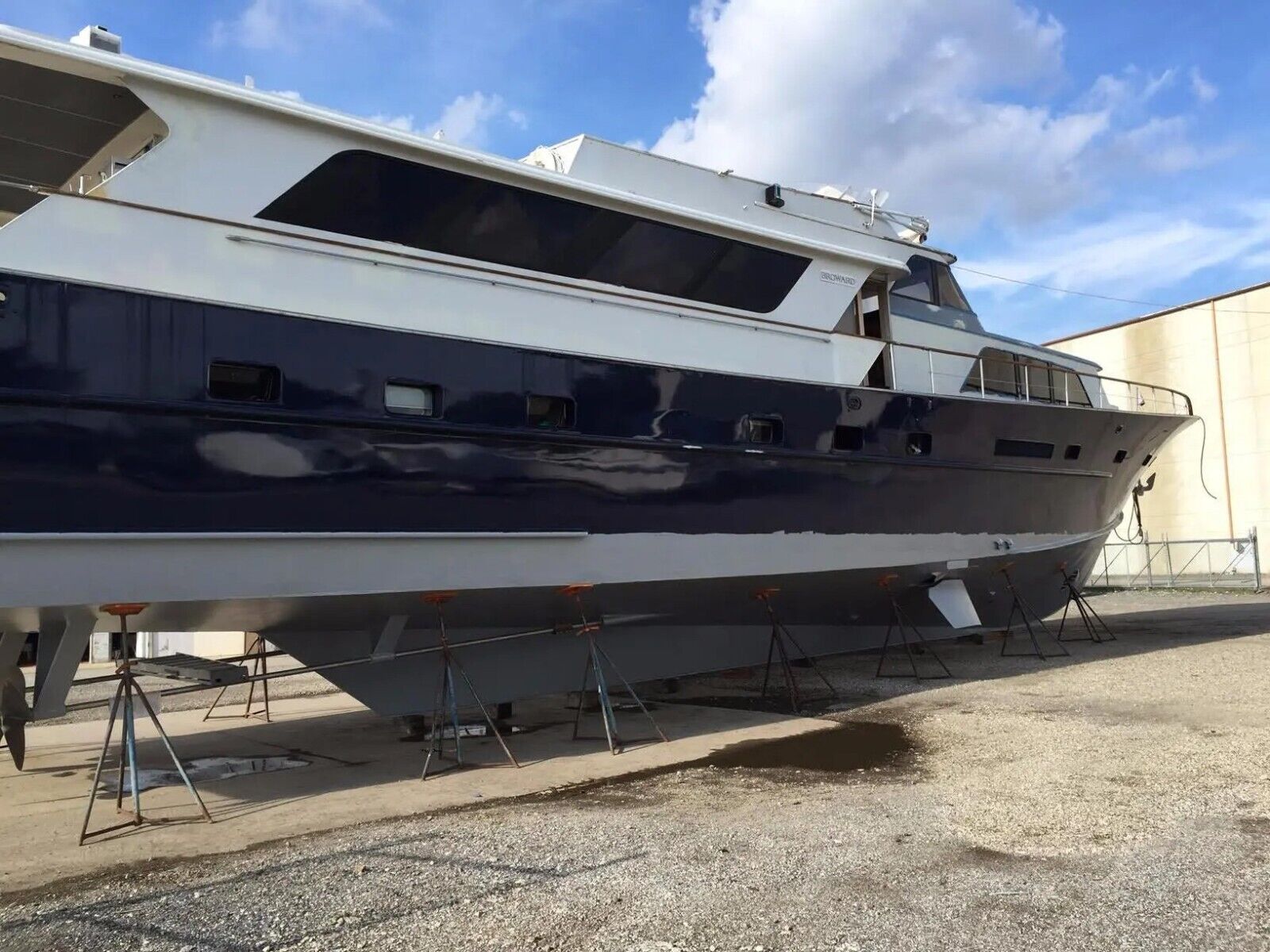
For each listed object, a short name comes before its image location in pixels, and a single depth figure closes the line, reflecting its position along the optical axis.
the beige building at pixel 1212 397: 21.61
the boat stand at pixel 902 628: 8.17
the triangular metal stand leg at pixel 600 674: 6.00
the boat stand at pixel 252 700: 6.85
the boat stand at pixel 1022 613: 9.19
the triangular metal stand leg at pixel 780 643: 7.16
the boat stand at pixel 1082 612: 10.12
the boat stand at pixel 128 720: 4.58
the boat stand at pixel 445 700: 5.54
